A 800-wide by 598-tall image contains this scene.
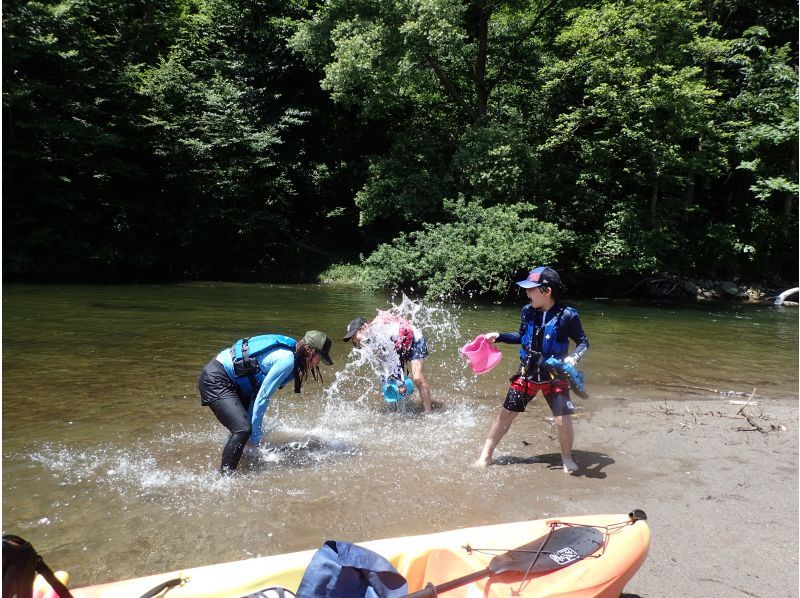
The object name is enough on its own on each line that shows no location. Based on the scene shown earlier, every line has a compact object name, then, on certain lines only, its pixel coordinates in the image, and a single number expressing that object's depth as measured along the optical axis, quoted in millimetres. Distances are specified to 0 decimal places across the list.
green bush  18000
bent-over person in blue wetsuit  4992
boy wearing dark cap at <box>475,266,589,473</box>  5078
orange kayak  2875
